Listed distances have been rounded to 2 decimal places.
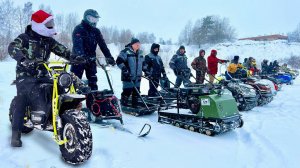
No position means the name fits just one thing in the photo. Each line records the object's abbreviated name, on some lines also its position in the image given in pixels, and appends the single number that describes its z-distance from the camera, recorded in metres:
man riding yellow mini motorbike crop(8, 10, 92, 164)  3.13
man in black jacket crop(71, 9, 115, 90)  5.62
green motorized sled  5.08
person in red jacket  10.37
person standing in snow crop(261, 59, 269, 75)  16.68
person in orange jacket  9.97
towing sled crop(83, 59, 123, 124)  5.10
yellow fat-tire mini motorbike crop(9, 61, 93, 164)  3.09
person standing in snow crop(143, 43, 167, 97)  7.69
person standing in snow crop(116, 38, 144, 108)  6.54
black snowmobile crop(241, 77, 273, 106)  8.89
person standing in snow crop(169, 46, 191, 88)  8.67
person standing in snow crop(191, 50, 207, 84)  9.82
